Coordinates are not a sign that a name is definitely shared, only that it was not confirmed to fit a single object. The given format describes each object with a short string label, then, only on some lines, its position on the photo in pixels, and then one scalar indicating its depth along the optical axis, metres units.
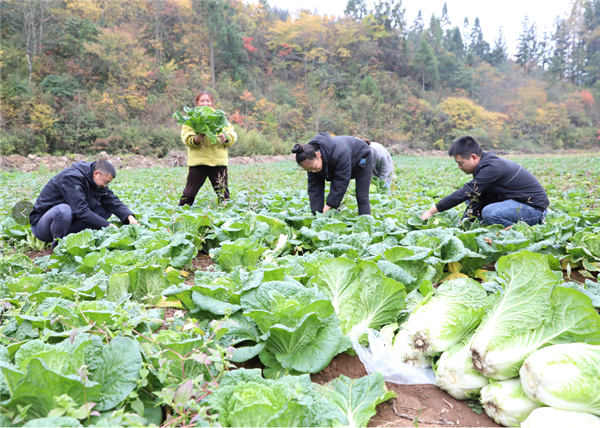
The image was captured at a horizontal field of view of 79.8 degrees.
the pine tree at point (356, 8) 66.31
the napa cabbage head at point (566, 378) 1.33
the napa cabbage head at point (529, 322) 1.54
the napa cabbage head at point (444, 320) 1.75
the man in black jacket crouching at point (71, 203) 4.01
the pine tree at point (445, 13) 77.56
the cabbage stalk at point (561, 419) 1.31
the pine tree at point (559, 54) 62.25
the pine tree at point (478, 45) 74.75
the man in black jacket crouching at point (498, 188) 4.22
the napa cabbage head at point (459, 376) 1.61
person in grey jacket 7.48
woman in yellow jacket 5.76
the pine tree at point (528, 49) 69.69
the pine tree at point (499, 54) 72.94
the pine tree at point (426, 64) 56.88
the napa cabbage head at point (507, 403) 1.45
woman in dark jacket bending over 4.53
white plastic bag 1.76
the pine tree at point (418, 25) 75.31
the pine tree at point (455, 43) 69.15
